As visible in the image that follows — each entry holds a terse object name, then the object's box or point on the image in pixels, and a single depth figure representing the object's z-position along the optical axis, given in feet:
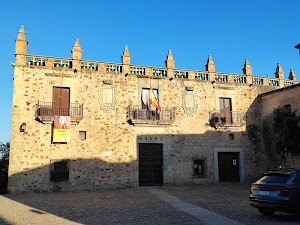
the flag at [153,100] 59.00
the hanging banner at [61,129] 53.36
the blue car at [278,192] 23.52
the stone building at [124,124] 53.16
